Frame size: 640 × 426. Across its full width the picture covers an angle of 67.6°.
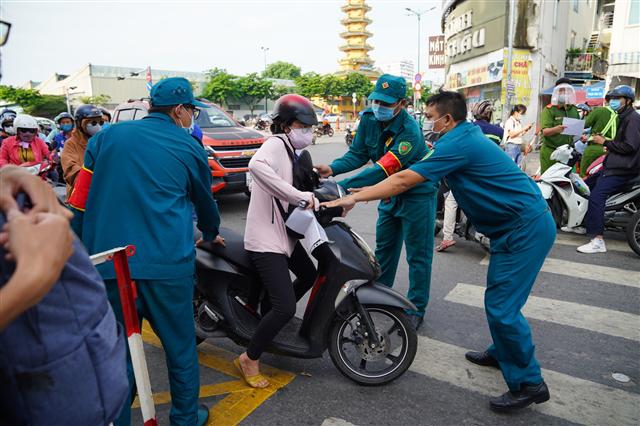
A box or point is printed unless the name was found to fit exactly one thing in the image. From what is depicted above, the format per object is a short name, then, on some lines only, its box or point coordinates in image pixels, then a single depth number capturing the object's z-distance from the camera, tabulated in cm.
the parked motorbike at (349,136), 2400
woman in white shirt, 977
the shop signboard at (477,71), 2691
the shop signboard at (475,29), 2697
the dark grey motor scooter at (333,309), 297
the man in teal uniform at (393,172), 361
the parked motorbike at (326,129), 3434
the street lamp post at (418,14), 4125
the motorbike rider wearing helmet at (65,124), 741
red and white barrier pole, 199
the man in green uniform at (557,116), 702
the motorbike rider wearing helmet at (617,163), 567
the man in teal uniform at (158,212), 221
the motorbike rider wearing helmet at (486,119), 662
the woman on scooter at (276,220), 288
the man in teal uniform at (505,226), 276
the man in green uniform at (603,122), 664
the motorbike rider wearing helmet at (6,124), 904
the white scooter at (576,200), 581
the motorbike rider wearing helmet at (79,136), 462
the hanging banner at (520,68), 2597
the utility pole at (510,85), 1855
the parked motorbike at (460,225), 586
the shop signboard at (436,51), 4825
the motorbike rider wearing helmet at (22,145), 665
